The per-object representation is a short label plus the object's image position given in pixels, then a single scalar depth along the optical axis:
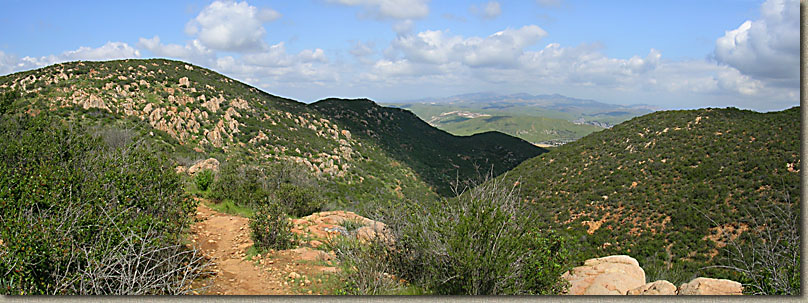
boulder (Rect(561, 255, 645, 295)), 5.63
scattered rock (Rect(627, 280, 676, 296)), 4.84
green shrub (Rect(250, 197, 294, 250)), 7.79
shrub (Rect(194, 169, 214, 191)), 14.05
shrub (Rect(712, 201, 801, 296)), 3.73
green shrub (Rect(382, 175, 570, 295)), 4.22
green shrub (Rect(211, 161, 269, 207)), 13.05
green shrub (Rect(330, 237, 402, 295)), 4.68
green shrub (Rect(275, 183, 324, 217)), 12.56
